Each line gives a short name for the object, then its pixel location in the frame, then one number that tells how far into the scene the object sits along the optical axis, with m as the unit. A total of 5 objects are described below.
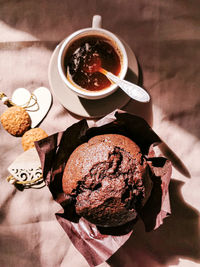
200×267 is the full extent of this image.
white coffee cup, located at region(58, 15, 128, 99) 0.29
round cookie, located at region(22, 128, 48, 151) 0.32
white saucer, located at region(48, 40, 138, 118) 0.31
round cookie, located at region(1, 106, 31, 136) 0.32
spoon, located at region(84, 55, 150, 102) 0.27
